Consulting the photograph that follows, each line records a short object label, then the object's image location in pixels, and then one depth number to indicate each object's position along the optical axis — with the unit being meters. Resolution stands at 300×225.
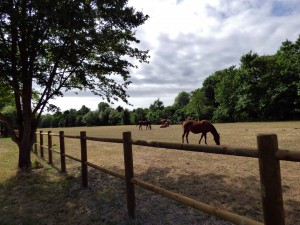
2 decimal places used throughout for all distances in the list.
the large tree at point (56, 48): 6.56
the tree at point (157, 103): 72.05
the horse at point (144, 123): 27.11
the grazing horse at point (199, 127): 9.69
